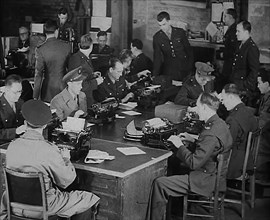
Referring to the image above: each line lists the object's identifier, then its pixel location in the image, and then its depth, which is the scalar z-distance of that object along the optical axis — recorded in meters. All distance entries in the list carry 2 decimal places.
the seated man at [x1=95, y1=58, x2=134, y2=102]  7.98
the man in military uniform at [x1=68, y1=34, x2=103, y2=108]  8.03
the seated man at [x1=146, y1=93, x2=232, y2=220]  5.50
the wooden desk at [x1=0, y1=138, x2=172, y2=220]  5.06
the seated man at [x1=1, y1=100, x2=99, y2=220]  4.73
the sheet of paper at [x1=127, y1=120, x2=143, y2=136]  6.14
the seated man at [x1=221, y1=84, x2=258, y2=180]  6.29
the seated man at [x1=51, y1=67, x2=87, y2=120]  6.73
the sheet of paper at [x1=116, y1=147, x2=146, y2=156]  5.59
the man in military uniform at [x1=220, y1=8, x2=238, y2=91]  9.23
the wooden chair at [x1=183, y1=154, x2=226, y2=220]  5.49
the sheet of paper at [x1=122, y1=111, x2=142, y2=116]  7.48
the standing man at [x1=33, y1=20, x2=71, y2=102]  8.03
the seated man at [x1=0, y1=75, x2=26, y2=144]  6.59
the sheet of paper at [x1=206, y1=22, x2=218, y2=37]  10.30
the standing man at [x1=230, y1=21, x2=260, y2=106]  8.34
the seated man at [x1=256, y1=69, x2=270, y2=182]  7.27
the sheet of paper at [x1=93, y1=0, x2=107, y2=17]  11.59
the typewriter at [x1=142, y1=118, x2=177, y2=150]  5.88
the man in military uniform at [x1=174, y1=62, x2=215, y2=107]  7.63
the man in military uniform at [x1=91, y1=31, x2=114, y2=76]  10.28
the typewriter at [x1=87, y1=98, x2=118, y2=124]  6.83
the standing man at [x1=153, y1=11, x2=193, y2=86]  9.22
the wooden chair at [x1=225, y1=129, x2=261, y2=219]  6.17
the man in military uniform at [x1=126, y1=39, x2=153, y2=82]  9.86
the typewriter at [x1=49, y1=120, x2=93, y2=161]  5.33
